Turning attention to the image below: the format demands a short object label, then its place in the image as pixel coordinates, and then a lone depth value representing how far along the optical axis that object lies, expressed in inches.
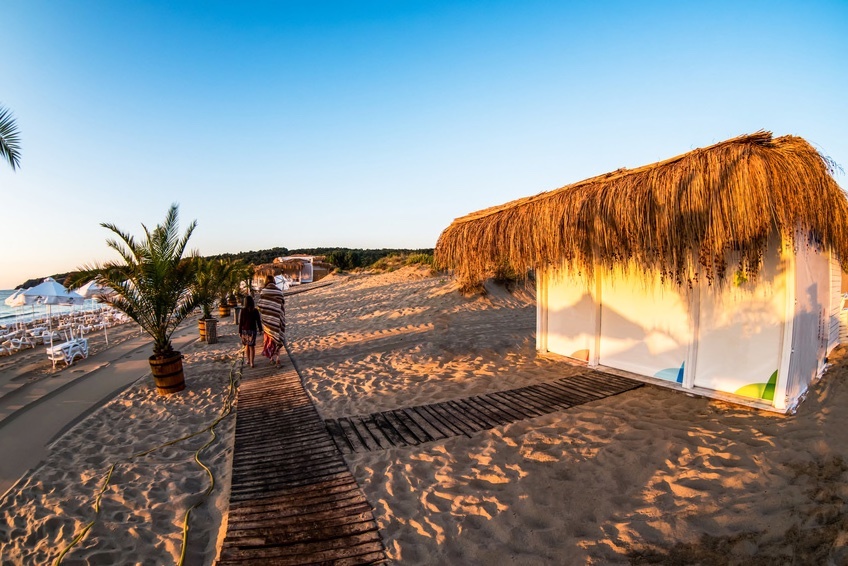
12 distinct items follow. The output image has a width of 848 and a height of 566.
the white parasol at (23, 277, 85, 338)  481.4
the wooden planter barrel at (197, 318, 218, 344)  407.5
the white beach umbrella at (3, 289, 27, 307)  542.5
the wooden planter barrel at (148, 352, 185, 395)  231.5
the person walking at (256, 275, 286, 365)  274.8
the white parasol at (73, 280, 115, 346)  520.4
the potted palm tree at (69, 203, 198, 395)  231.8
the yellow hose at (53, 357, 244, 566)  103.0
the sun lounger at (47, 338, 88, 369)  334.4
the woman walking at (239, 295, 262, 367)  280.7
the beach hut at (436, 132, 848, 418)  156.9
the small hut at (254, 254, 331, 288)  1572.3
